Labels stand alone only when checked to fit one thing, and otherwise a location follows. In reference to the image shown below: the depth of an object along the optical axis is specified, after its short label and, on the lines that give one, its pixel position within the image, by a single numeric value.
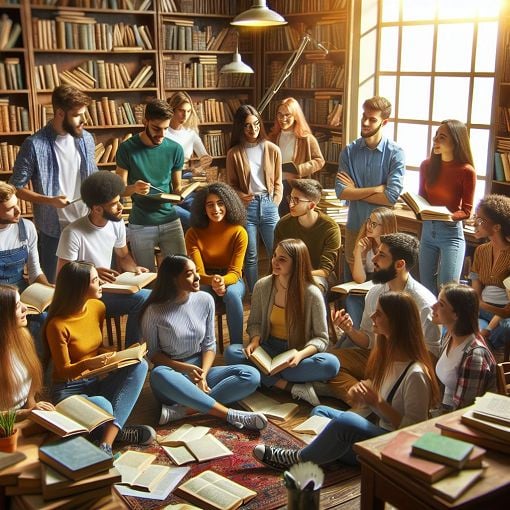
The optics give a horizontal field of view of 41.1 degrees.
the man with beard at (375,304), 3.62
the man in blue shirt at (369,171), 4.59
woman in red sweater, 4.33
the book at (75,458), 2.29
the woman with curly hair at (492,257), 3.91
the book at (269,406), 3.69
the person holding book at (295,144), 5.63
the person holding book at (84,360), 3.33
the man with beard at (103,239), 4.02
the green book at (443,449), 2.10
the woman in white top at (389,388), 2.93
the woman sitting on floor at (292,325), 3.81
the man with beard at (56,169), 4.38
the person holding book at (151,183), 4.52
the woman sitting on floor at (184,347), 3.62
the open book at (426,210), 4.25
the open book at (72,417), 2.53
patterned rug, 2.94
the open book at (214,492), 2.87
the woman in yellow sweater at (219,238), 4.36
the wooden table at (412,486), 2.03
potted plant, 2.47
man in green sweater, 4.44
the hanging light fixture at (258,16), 4.93
